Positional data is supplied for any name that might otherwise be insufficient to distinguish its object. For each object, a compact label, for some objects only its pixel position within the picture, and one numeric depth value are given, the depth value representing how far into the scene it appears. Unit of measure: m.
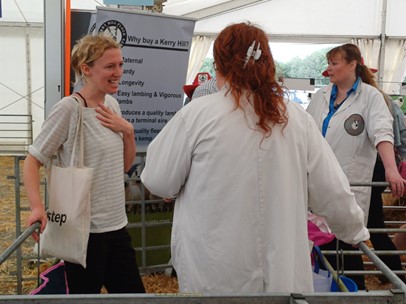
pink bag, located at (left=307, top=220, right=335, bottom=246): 2.50
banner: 3.65
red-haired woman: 1.56
